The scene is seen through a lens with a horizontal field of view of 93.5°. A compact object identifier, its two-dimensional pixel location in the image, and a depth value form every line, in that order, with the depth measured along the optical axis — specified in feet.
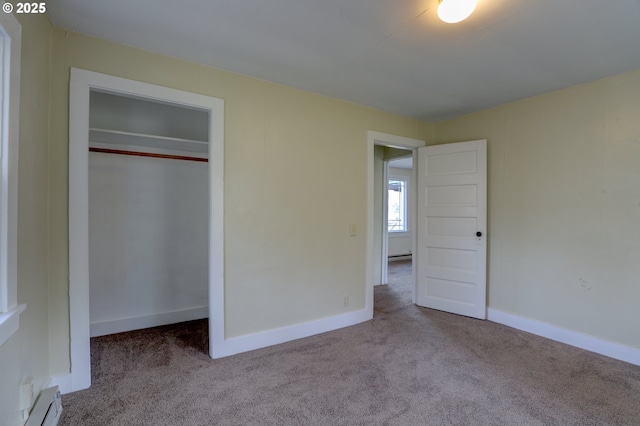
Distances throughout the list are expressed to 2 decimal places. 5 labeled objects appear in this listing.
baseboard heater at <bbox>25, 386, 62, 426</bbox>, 5.20
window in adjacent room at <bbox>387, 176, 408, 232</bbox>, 26.53
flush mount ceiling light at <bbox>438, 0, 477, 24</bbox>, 5.25
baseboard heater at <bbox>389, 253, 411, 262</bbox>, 25.20
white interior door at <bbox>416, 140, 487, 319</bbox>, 11.43
